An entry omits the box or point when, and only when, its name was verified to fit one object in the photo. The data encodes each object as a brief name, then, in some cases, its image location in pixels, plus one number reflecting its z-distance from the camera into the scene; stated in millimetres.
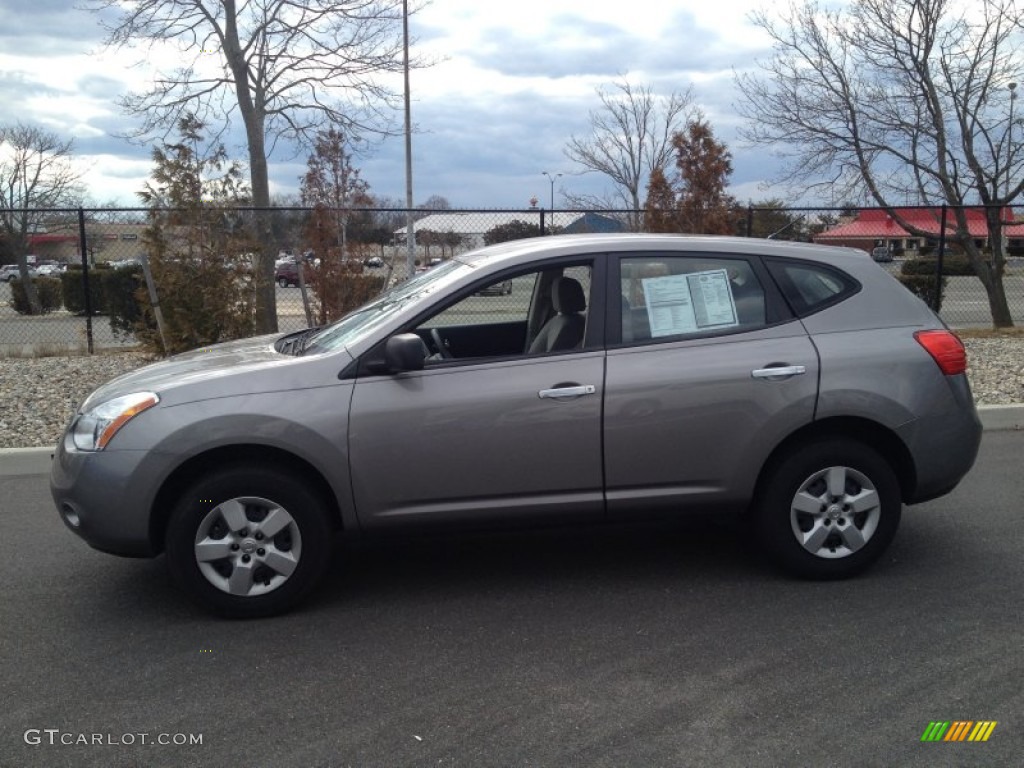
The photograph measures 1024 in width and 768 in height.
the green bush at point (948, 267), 17197
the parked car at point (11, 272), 28109
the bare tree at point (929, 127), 15234
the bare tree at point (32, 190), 30312
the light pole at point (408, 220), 13688
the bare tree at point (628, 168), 25141
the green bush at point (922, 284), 16644
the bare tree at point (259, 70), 14641
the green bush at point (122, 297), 15500
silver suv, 4359
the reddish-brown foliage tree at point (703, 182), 12828
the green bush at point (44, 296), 26562
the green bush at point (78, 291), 20938
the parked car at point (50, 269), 30219
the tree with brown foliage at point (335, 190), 11977
